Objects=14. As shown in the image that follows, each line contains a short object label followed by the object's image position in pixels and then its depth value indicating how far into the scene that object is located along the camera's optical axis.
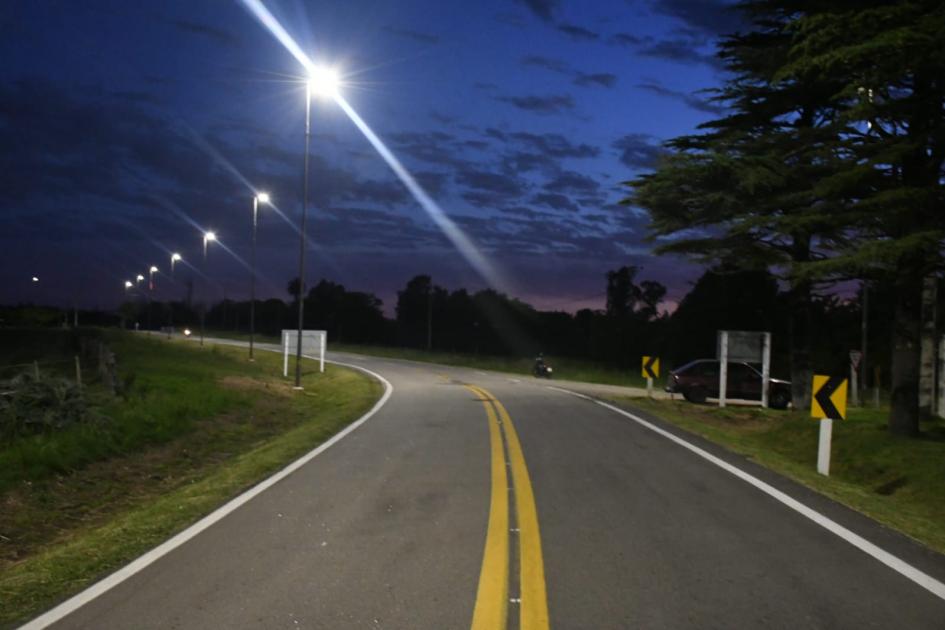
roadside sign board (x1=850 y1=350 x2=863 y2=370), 26.41
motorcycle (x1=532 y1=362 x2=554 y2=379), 36.78
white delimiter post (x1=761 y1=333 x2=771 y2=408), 21.50
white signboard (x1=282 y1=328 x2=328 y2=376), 30.62
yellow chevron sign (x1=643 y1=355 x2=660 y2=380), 21.48
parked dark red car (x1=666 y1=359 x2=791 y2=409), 23.05
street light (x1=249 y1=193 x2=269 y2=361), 34.03
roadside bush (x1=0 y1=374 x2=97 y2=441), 12.55
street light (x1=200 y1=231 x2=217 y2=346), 52.53
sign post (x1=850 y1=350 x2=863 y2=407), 25.22
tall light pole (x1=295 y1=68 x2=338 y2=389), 20.48
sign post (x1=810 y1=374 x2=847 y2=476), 10.52
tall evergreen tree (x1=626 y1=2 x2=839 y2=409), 18.00
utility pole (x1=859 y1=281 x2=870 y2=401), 30.45
